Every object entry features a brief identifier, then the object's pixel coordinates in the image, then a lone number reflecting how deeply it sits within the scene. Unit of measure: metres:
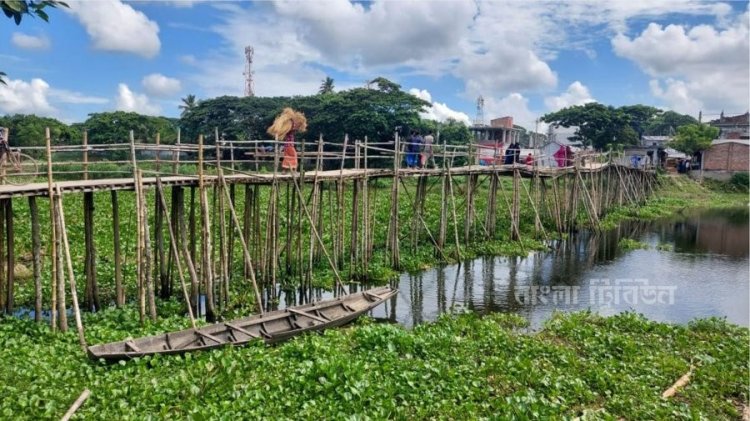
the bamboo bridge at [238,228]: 10.31
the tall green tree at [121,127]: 42.38
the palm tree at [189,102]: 55.85
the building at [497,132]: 56.50
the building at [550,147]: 49.38
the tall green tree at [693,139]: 47.00
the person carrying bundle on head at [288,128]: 14.72
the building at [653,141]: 63.17
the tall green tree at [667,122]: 83.11
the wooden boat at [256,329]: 8.58
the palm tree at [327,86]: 59.12
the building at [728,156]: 46.19
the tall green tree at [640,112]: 61.28
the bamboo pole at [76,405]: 6.48
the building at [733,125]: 65.12
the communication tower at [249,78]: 54.83
